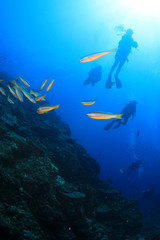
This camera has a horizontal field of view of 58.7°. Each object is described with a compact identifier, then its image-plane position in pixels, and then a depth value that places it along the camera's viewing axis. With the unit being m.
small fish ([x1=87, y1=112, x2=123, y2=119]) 2.62
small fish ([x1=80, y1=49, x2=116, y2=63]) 2.49
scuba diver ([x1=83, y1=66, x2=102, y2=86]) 15.27
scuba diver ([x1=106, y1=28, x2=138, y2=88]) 13.98
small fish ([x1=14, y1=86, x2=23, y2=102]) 4.68
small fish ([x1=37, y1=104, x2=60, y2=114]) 3.47
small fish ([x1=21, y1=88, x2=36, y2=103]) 4.50
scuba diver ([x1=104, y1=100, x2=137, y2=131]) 12.99
